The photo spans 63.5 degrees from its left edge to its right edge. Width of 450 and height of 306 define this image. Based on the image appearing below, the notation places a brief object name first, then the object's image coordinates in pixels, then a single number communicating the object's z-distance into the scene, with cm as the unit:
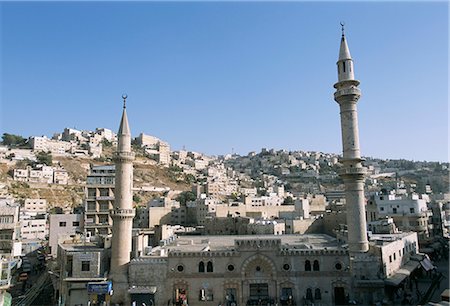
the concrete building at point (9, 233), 4262
